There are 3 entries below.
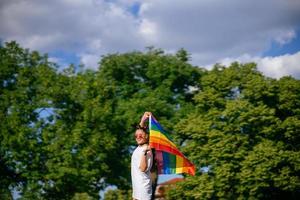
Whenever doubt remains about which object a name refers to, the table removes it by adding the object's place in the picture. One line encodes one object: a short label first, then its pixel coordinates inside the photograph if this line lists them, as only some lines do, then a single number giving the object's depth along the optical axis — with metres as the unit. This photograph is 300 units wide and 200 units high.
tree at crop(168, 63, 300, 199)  39.44
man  7.63
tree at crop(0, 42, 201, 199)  40.09
